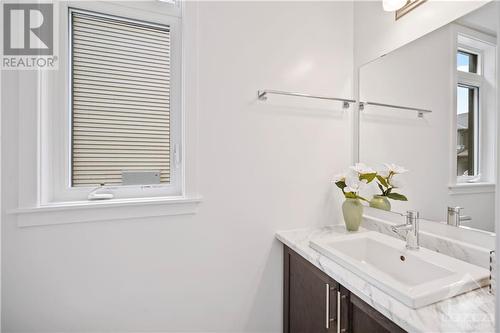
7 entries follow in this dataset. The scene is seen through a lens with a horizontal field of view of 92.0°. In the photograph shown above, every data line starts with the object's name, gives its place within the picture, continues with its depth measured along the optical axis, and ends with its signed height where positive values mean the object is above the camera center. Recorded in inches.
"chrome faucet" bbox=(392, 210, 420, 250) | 41.1 -10.7
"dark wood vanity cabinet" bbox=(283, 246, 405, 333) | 30.7 -21.3
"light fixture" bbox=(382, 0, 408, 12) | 47.8 +32.8
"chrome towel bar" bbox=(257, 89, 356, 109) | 50.0 +15.5
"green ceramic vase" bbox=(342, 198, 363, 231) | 52.4 -10.0
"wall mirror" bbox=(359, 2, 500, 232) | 37.2 +8.6
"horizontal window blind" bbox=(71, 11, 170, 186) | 44.9 +13.1
